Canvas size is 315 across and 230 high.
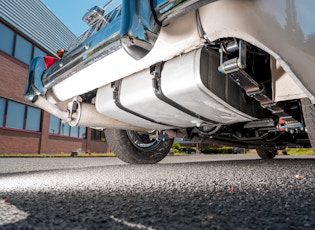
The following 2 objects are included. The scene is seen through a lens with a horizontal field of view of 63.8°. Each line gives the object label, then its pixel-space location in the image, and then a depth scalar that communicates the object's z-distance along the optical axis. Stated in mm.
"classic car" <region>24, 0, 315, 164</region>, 1059
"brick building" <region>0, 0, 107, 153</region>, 9852
